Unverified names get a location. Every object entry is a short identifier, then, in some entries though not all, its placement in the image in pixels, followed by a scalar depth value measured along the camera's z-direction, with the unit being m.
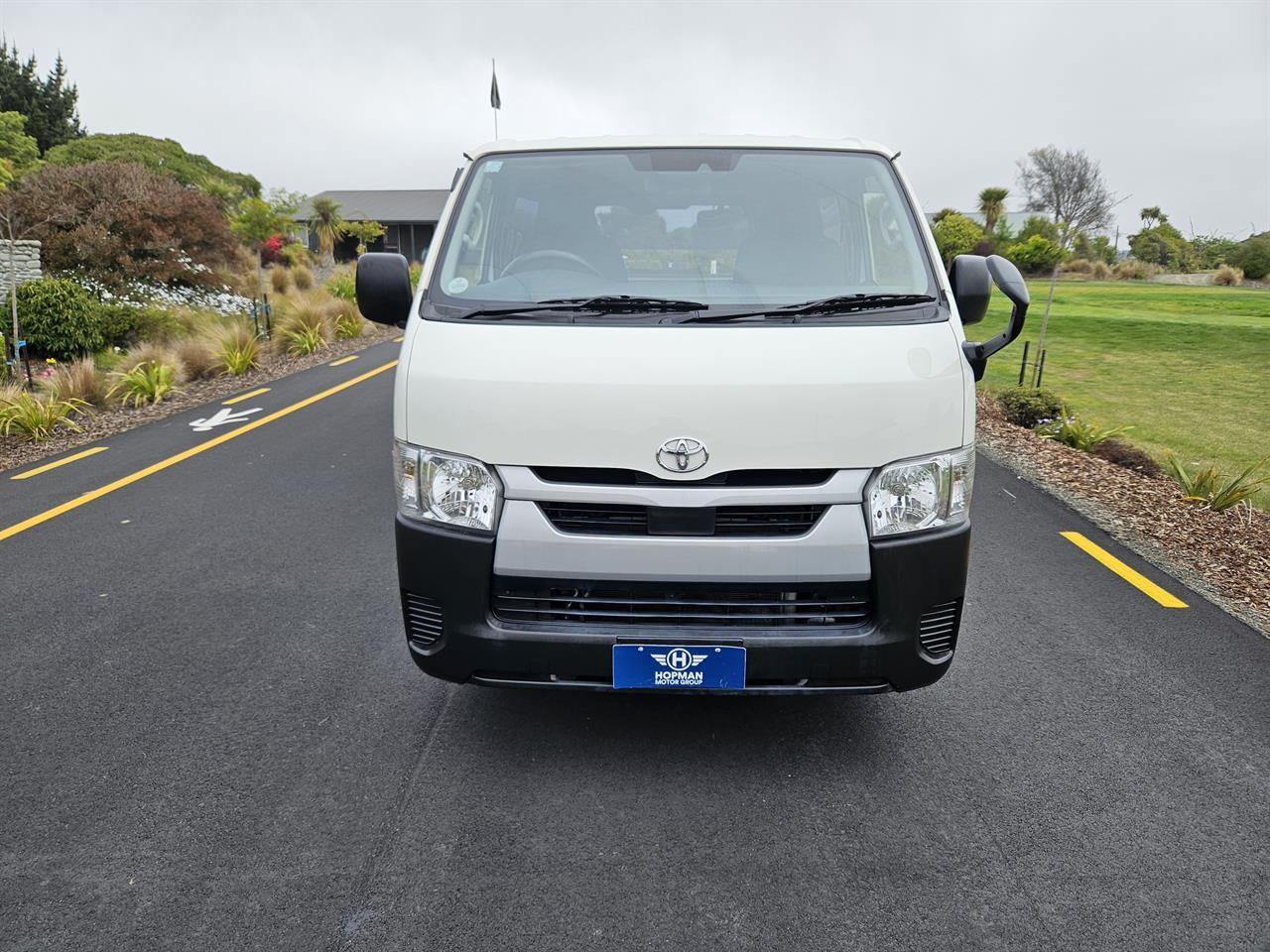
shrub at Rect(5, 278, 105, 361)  13.58
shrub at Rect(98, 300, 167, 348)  15.70
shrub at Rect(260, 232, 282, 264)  31.39
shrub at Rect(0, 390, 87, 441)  8.75
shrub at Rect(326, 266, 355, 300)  21.94
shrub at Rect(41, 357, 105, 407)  9.98
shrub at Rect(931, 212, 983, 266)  32.47
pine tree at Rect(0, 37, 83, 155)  47.06
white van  2.80
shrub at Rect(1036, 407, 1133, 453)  8.52
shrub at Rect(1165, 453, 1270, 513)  6.28
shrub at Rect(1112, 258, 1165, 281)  38.56
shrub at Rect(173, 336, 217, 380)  12.40
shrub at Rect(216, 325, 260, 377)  12.93
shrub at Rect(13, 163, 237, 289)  18.02
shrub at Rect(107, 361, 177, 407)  10.67
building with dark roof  52.41
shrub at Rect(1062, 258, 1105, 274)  38.84
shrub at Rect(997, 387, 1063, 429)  9.72
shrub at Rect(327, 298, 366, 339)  18.12
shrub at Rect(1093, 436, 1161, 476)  7.69
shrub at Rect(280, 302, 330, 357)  15.74
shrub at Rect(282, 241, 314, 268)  31.84
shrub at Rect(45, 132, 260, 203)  43.09
